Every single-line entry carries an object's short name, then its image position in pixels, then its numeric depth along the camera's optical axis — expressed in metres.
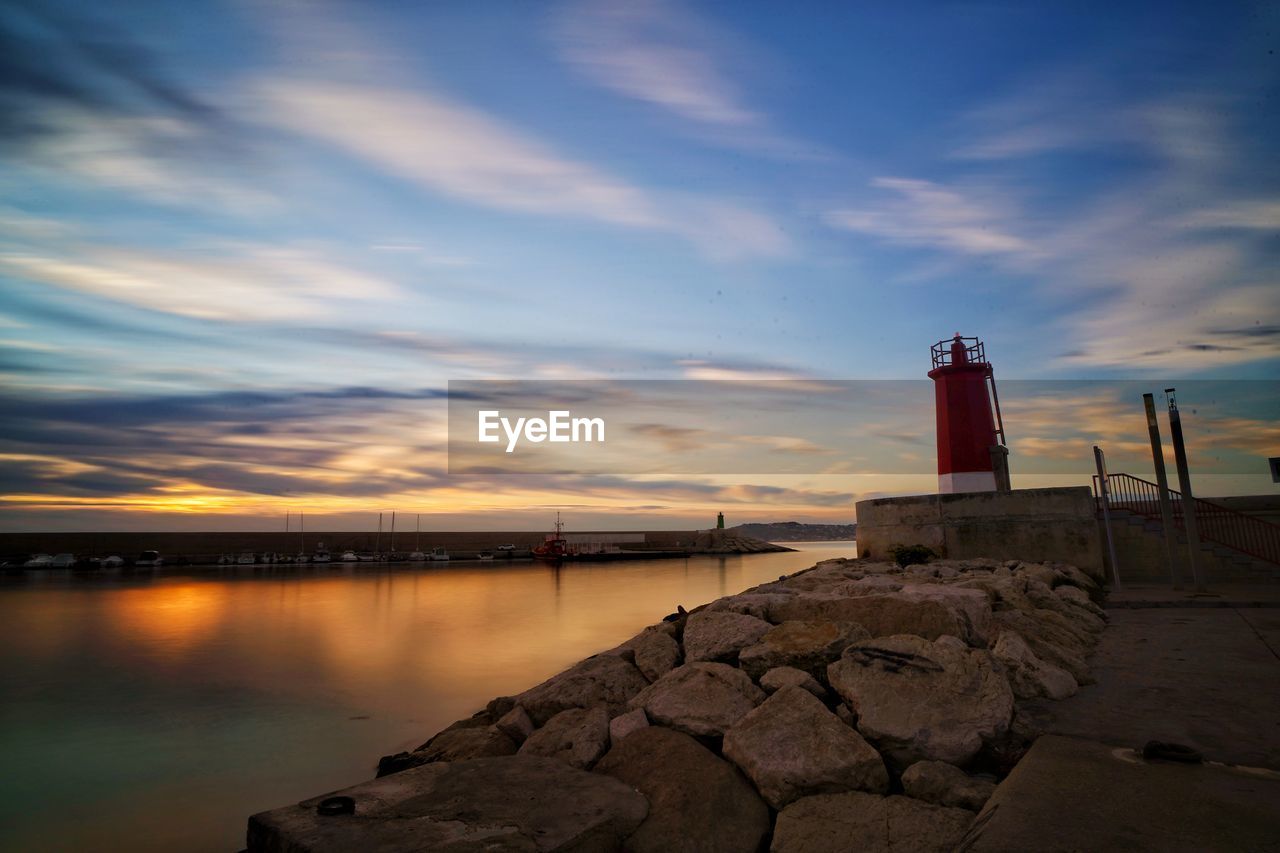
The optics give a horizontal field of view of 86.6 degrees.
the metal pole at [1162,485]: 9.97
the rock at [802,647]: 4.54
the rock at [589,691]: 5.29
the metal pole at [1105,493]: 10.77
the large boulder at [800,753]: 3.42
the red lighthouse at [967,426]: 16.91
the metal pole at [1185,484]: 9.64
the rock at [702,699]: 4.16
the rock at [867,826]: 2.93
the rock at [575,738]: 4.18
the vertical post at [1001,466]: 16.55
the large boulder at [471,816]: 2.90
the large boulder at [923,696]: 3.52
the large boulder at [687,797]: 3.24
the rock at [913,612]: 4.67
